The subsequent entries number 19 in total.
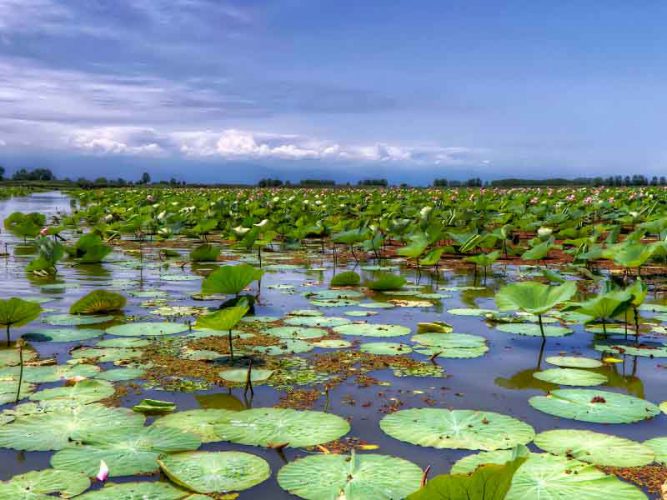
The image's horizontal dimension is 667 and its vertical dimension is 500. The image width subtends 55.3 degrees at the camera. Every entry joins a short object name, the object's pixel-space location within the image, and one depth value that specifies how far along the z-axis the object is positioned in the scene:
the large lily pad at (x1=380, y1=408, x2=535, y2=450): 2.42
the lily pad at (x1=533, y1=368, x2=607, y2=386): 3.25
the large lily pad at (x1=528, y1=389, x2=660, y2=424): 2.73
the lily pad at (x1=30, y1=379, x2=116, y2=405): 2.86
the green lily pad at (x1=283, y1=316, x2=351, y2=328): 4.48
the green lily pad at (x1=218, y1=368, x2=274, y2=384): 3.16
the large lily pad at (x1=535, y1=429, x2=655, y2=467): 2.30
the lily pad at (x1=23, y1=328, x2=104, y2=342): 3.95
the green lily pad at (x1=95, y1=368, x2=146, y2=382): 3.19
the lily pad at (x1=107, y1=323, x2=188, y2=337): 4.12
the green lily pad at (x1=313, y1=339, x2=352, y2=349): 3.88
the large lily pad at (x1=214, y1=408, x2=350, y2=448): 2.44
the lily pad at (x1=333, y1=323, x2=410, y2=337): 4.19
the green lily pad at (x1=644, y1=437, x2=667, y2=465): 2.32
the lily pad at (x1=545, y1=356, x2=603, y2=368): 3.56
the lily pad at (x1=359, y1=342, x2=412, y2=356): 3.76
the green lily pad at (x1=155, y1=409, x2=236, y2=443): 2.50
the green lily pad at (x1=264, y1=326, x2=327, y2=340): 4.12
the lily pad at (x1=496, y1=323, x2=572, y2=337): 4.26
